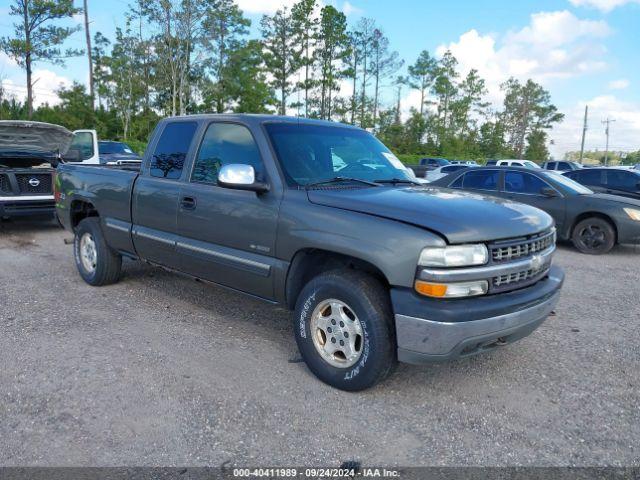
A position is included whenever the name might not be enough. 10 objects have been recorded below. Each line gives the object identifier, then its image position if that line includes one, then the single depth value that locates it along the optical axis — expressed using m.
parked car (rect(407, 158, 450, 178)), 24.67
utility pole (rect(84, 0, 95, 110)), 36.50
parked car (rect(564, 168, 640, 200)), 11.66
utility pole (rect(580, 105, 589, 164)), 65.60
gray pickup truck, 2.95
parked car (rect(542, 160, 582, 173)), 30.86
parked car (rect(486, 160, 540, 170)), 31.24
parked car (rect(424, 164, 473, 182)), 22.12
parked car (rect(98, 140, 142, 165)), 17.08
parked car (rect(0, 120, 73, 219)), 8.73
